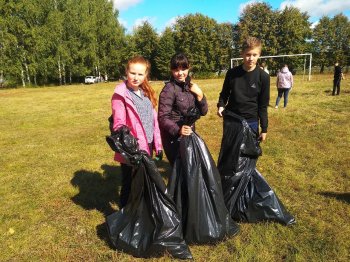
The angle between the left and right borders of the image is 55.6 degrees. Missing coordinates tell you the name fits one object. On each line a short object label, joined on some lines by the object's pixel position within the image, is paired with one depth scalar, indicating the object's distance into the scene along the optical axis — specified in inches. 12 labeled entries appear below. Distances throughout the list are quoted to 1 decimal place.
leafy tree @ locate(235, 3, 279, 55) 2055.9
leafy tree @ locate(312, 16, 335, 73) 2196.1
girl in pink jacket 131.7
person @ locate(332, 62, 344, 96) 600.9
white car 1745.8
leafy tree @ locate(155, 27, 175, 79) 2023.9
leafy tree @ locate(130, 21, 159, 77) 2103.8
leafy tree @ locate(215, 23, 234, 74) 2143.2
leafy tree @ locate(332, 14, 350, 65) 2143.2
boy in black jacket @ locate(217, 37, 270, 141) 144.3
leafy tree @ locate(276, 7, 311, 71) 2034.9
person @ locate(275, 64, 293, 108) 494.0
